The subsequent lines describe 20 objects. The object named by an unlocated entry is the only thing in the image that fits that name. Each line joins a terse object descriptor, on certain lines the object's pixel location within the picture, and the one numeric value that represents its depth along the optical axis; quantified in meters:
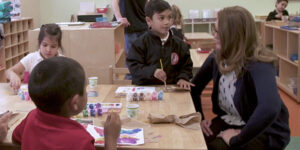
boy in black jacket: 2.67
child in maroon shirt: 1.31
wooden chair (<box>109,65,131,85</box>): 2.86
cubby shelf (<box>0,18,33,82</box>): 6.32
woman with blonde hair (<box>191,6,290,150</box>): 1.79
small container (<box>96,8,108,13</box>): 9.03
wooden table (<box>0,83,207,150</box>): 1.53
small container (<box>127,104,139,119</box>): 1.86
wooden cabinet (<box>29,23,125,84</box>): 3.82
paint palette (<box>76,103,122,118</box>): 1.92
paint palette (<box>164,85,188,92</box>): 2.40
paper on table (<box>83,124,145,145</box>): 1.56
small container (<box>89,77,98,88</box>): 2.47
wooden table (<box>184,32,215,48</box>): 5.89
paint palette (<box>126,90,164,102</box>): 2.20
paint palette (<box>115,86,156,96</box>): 2.27
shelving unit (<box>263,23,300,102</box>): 4.97
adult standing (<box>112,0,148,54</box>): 4.55
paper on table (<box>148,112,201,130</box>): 1.74
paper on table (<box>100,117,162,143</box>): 1.59
